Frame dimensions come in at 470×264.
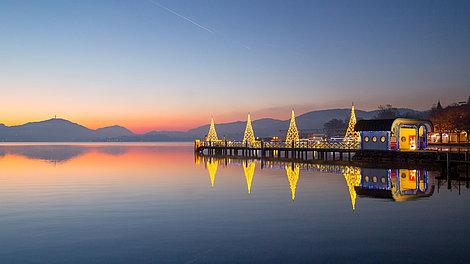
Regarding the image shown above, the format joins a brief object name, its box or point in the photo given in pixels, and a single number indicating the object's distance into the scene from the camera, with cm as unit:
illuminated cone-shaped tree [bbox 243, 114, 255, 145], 9465
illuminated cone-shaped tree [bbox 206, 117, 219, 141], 10673
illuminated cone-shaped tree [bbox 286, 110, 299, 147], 8356
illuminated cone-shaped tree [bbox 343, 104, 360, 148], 6619
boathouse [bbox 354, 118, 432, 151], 5816
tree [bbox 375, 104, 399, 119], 18112
